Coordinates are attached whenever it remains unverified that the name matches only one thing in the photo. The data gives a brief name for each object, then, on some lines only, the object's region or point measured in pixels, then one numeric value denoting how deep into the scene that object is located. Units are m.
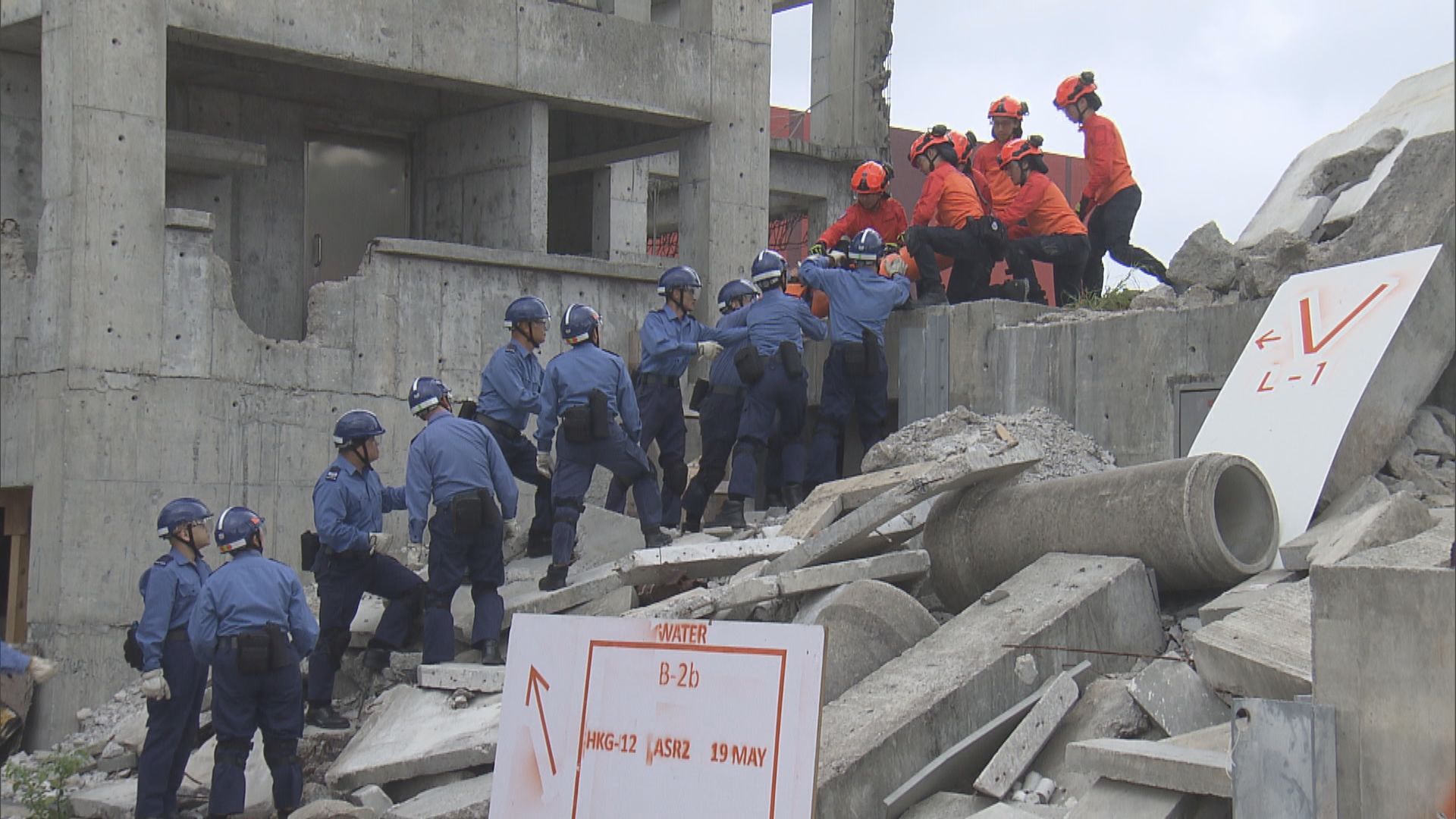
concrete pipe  8.09
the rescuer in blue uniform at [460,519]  10.21
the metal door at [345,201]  16.08
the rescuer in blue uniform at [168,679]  9.75
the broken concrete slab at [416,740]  8.77
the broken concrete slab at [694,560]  9.88
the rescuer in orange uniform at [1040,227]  12.73
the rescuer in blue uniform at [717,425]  12.17
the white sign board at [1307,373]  8.71
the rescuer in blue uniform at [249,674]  9.35
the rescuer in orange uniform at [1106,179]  12.95
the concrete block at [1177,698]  6.95
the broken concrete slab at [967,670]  7.15
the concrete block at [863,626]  8.24
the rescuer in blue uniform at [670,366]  12.17
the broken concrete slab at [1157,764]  5.77
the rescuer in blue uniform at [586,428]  10.86
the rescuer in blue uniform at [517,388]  11.58
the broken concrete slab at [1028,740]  6.91
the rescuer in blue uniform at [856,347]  12.20
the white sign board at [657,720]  4.77
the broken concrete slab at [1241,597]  7.65
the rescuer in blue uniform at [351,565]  10.52
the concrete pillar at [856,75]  21.34
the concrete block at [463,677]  9.57
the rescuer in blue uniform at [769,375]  11.91
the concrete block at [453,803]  7.99
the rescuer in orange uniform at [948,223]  12.68
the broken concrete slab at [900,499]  9.12
